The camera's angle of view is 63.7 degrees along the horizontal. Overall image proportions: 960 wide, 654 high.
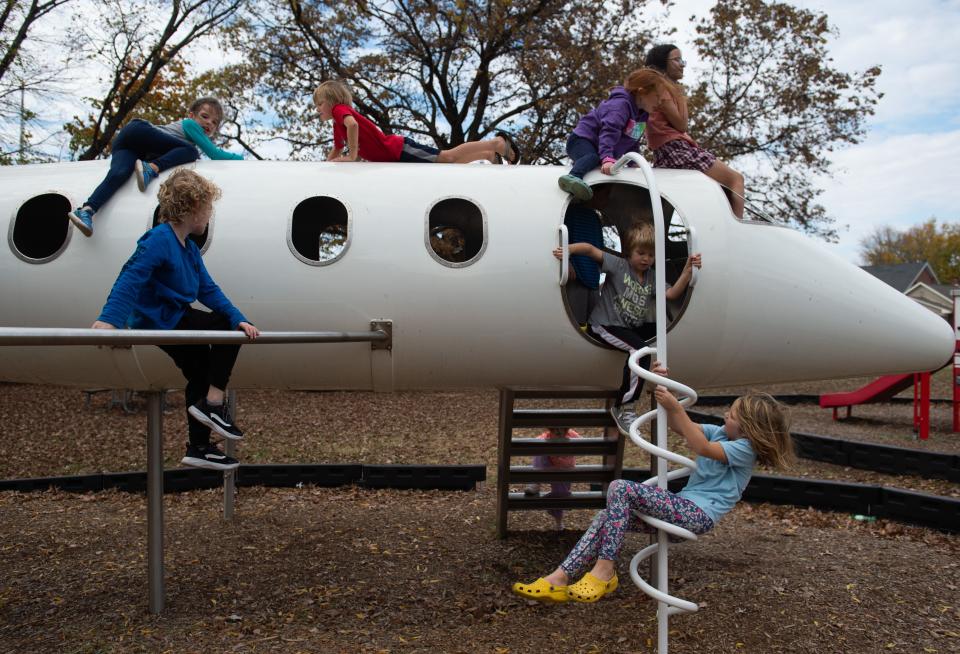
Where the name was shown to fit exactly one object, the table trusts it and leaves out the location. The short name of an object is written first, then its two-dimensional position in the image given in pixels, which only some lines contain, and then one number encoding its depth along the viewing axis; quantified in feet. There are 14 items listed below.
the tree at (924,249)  253.24
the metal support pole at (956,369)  44.60
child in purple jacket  18.16
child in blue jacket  14.60
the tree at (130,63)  56.24
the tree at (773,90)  61.46
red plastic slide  49.60
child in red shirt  19.58
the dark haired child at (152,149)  17.58
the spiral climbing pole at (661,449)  14.03
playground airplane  17.22
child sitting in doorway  17.39
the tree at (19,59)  50.34
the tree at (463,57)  57.93
